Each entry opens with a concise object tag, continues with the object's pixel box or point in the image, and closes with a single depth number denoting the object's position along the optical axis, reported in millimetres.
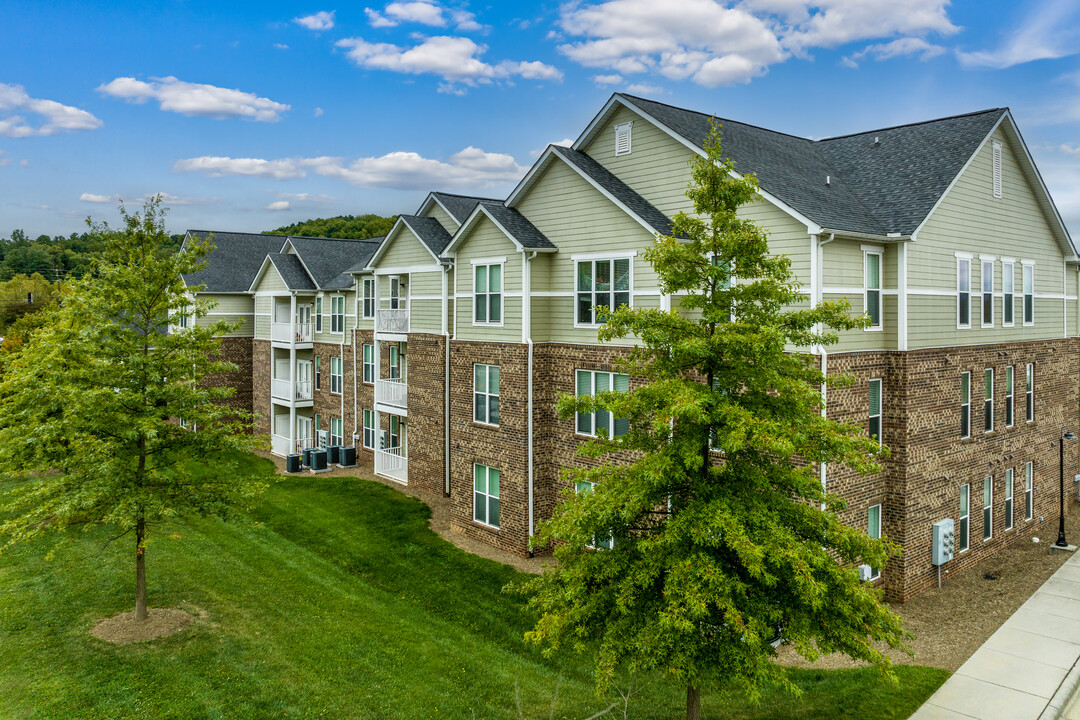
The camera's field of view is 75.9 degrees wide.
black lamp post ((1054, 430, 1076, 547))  19719
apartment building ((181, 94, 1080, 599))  15953
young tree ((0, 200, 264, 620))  12430
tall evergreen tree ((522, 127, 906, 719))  8195
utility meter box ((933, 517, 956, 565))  16766
